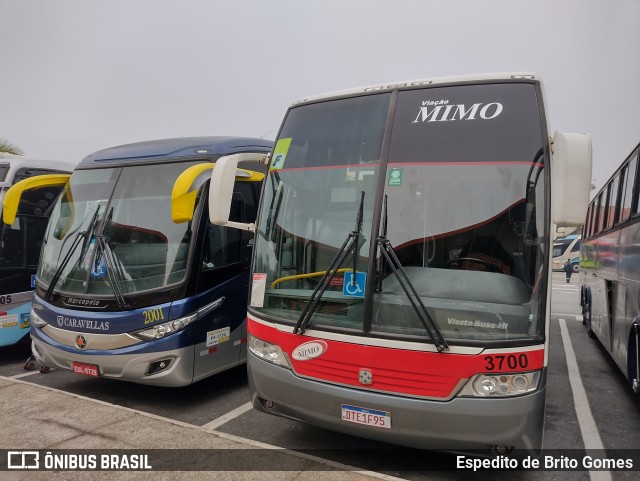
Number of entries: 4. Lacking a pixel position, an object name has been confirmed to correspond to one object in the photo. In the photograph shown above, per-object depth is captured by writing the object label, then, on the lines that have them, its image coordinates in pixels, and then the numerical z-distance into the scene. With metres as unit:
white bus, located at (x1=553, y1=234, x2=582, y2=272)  35.35
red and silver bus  3.37
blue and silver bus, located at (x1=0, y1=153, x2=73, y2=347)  7.09
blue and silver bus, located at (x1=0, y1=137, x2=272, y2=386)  5.20
